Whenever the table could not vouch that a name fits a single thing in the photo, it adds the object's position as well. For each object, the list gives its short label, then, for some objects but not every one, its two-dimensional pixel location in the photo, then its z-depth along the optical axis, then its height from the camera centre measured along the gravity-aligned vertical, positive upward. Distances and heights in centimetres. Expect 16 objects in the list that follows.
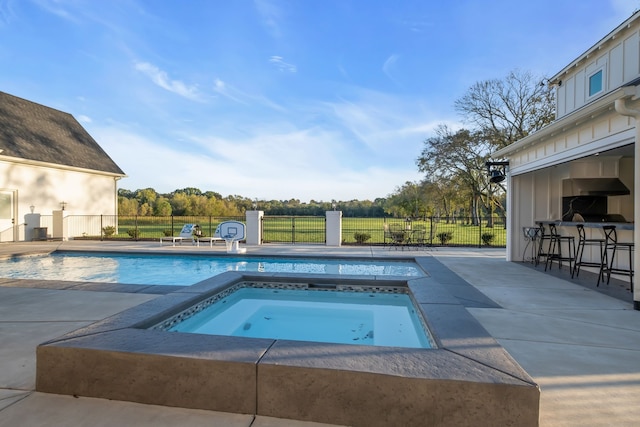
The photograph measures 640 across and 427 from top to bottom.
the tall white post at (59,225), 1452 -60
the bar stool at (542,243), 765 -74
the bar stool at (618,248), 543 -74
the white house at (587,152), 469 +108
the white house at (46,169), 1373 +194
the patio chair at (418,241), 1207 -110
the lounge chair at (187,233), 1300 -84
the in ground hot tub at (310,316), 413 -149
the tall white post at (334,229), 1248 -64
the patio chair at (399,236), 1141 -84
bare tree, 2052 +670
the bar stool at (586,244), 598 -69
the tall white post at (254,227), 1287 -61
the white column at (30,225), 1416 -59
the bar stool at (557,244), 715 -74
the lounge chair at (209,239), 1147 -106
